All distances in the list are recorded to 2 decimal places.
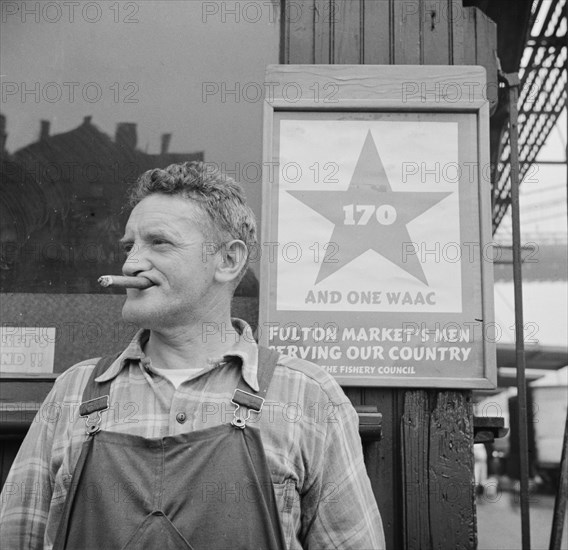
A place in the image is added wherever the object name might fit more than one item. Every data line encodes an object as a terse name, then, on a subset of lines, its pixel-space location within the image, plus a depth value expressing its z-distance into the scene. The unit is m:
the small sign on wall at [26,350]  2.88
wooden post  2.63
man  1.90
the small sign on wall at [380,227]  2.68
